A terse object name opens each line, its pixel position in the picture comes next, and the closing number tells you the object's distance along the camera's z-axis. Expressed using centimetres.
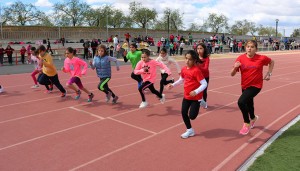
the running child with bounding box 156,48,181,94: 827
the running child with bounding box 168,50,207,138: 489
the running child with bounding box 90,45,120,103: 748
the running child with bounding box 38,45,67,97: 845
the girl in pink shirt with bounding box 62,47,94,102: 783
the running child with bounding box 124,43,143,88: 866
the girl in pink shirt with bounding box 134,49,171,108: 689
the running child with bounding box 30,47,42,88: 1017
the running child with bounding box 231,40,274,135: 499
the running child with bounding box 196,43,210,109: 661
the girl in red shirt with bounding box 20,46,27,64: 2081
